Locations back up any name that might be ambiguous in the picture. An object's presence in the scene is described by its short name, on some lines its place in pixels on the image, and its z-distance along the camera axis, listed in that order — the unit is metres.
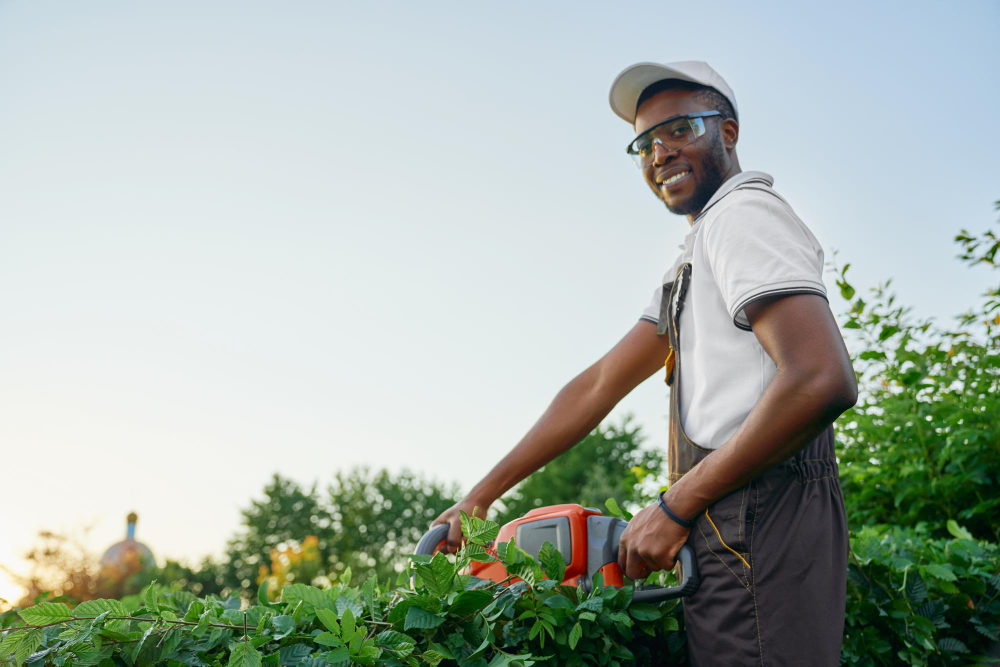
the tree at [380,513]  41.25
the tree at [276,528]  39.81
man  1.68
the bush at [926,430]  3.50
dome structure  22.41
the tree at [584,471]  36.47
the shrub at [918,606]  2.45
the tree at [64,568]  17.34
